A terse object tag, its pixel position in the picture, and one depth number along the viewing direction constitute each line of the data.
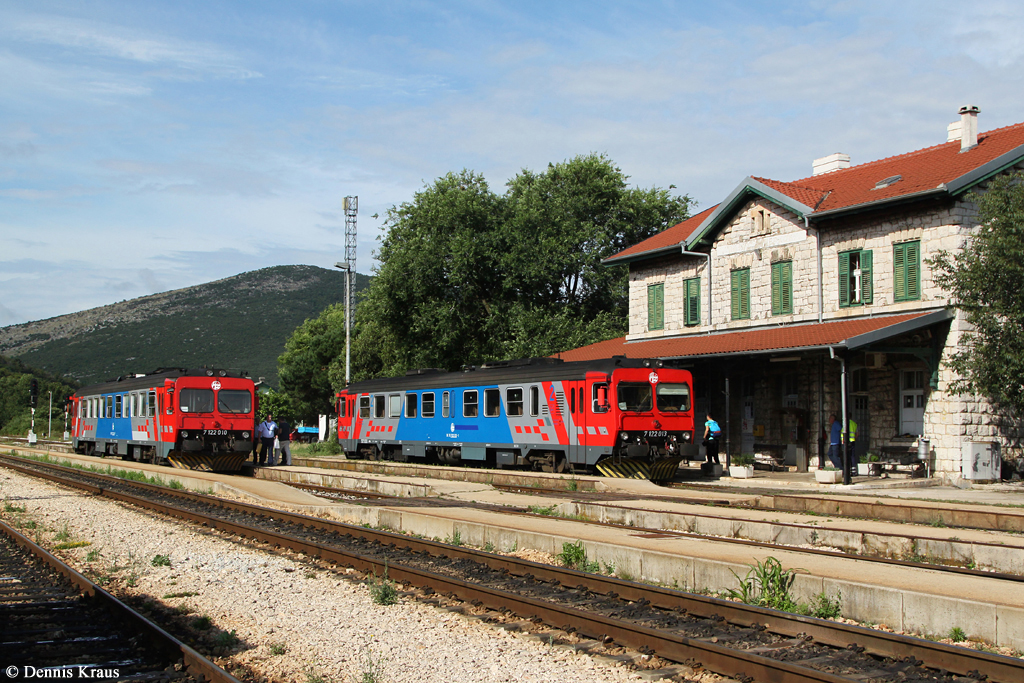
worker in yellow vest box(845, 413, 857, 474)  20.33
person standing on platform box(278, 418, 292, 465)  28.11
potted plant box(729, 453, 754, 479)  22.52
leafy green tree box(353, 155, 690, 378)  39.62
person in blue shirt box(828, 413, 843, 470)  21.66
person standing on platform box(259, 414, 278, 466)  28.47
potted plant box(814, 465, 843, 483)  20.23
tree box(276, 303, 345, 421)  80.06
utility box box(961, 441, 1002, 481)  20.34
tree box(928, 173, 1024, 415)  19.20
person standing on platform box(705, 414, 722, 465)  23.50
